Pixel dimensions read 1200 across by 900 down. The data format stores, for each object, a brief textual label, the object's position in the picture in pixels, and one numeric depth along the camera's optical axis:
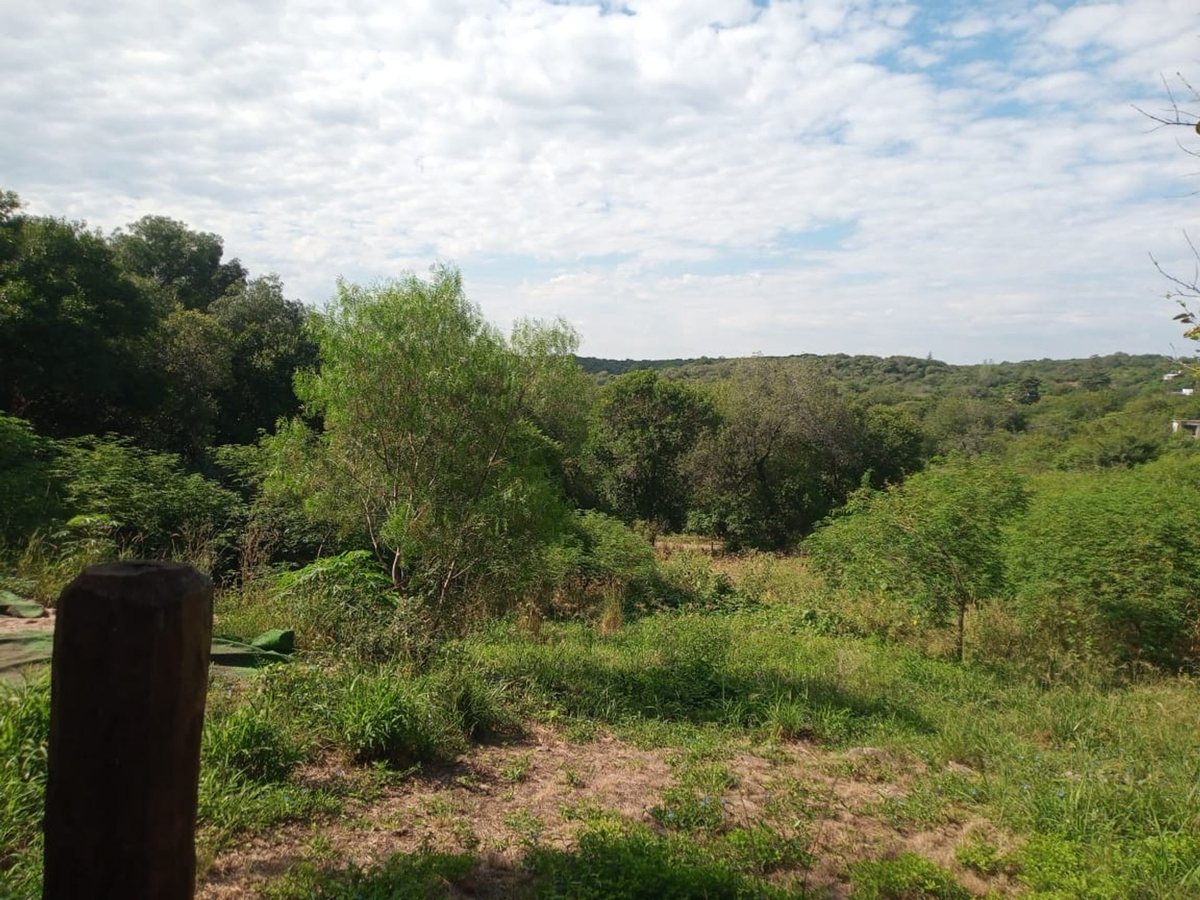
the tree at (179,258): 28.69
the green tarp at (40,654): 4.32
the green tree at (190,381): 19.38
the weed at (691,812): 3.97
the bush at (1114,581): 8.56
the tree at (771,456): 24.64
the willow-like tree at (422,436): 6.83
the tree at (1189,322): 3.40
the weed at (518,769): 4.43
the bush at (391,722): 4.31
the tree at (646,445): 24.50
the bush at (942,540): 9.77
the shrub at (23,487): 8.24
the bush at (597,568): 12.34
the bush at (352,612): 5.70
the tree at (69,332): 15.19
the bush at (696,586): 13.62
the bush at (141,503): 9.03
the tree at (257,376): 22.35
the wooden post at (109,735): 1.57
